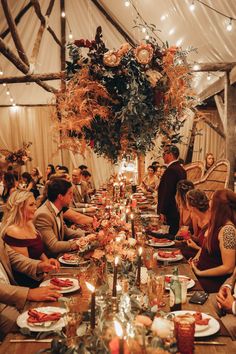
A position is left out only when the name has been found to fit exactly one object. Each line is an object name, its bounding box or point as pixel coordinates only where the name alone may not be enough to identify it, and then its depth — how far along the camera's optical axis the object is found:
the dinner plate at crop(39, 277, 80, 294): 2.20
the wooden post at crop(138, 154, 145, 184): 10.71
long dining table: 1.56
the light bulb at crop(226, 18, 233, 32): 5.02
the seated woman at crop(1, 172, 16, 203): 5.88
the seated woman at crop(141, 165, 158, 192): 9.29
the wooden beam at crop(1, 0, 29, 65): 5.98
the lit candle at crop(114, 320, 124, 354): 1.01
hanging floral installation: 2.79
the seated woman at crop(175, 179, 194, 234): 4.07
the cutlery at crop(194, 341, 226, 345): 1.60
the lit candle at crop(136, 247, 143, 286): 1.91
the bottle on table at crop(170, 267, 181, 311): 1.91
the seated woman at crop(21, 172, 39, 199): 8.53
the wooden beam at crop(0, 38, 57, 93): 5.93
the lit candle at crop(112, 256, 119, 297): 1.59
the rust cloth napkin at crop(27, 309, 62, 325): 1.76
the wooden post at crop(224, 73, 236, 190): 7.02
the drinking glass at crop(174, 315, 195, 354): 1.46
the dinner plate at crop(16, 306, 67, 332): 1.71
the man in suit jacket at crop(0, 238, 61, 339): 2.11
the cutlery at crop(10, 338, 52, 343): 1.63
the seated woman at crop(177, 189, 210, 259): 3.25
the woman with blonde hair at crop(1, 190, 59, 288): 2.85
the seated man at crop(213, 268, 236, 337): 2.22
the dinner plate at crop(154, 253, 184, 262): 2.77
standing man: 4.76
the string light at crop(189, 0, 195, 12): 5.20
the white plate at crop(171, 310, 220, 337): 1.65
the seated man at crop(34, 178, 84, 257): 3.46
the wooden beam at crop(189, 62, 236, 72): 6.90
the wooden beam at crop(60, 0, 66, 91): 10.70
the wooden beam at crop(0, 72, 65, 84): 7.93
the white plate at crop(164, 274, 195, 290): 2.23
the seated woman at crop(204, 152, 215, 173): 8.30
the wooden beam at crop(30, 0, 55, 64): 7.60
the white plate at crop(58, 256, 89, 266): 2.76
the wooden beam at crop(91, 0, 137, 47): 10.49
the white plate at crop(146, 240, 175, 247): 3.31
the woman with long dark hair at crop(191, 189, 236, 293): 2.63
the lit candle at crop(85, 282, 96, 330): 1.34
